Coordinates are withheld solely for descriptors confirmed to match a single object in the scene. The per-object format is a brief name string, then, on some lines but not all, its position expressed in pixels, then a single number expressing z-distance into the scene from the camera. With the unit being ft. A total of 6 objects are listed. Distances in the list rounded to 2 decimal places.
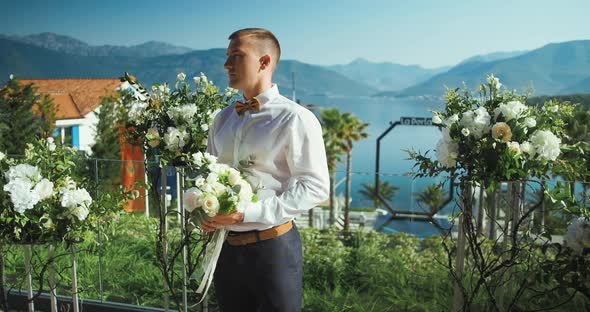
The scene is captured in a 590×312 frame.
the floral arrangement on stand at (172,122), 7.90
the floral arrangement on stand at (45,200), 6.19
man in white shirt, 5.20
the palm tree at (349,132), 90.63
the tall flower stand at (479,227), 6.92
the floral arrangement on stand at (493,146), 6.12
